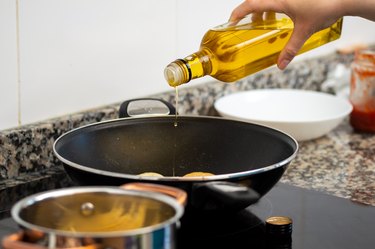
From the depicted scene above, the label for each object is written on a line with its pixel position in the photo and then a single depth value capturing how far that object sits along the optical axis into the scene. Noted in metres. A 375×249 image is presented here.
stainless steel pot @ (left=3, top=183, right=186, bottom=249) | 1.01
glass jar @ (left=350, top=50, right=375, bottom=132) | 1.76
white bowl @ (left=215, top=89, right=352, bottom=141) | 1.70
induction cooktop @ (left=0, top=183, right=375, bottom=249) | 1.25
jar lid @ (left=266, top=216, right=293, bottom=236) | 1.25
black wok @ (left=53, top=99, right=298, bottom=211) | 1.35
